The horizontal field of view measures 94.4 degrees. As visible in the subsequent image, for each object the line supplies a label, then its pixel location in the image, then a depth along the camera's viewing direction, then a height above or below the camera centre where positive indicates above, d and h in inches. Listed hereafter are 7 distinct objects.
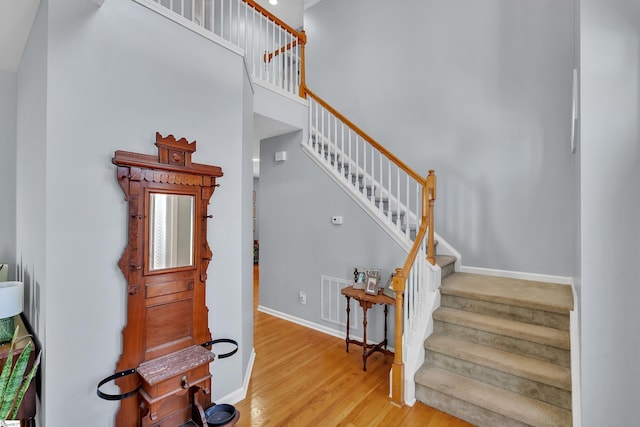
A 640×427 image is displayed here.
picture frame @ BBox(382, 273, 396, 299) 117.1 -31.3
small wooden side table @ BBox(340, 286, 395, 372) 113.9 -36.3
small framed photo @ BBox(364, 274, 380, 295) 119.4 -29.0
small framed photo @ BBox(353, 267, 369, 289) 129.0 -28.5
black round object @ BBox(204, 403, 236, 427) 73.0 -51.3
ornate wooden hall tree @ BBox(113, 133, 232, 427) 69.3 -18.7
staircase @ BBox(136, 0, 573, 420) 82.5 -40.5
